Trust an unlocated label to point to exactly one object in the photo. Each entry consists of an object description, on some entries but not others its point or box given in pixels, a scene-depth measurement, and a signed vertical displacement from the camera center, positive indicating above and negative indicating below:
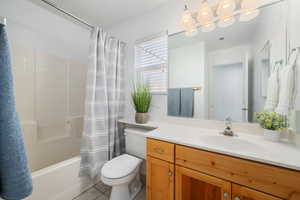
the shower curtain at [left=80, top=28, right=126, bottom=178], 1.36 -0.08
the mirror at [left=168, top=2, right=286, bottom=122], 1.04 +0.34
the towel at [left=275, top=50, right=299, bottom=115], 0.88 +0.08
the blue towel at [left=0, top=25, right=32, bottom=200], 0.48 -0.18
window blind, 1.61 +0.54
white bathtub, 1.08 -0.82
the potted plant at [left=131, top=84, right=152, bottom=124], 1.55 -0.06
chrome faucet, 1.07 -0.26
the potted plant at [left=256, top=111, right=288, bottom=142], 0.90 -0.19
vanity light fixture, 1.05 +0.81
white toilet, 1.12 -0.70
